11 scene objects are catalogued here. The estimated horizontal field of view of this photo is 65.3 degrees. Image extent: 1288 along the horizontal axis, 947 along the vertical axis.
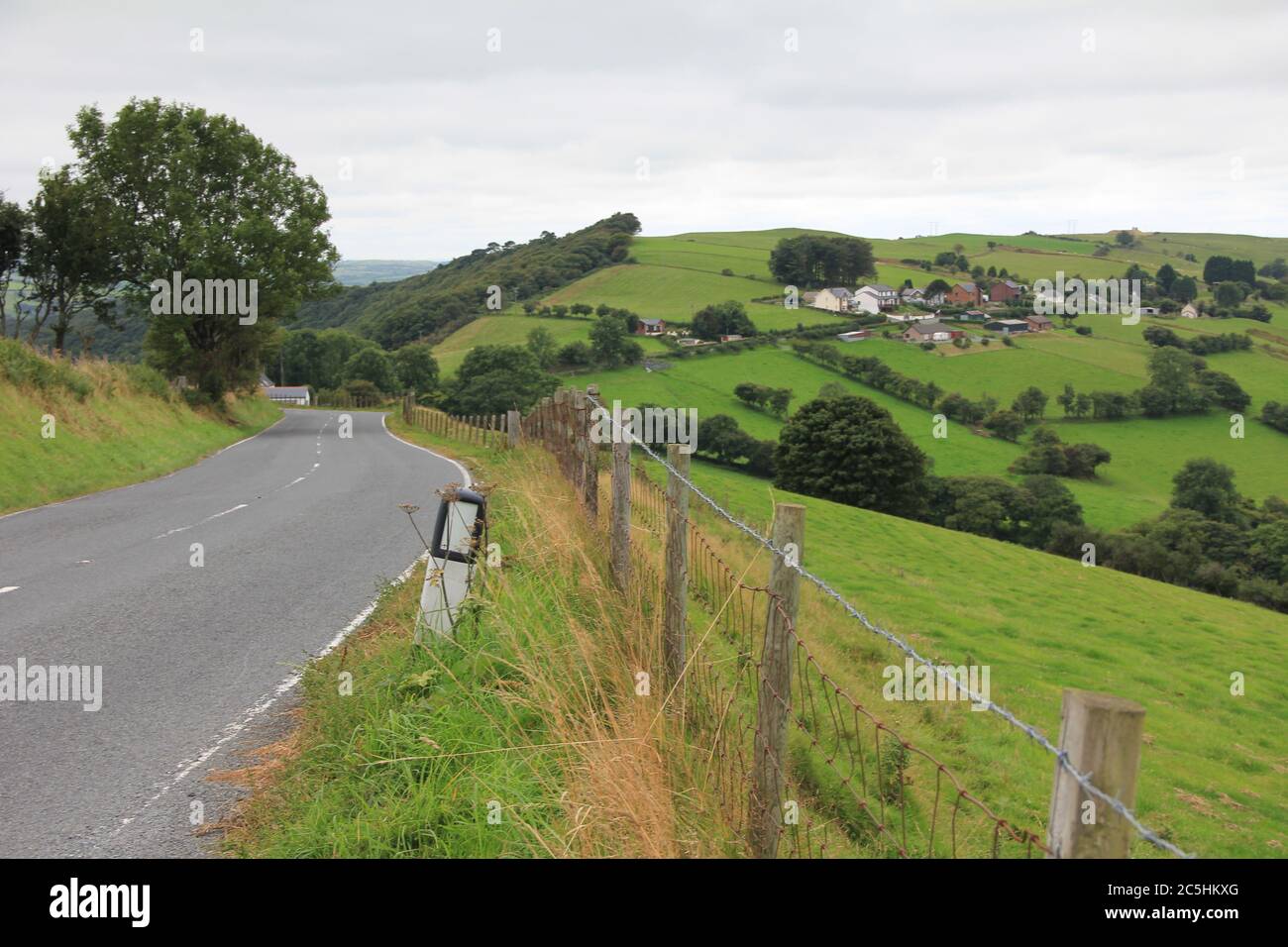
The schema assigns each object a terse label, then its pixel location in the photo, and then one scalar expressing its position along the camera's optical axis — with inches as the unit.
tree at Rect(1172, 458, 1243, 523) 2677.2
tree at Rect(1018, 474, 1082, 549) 2554.1
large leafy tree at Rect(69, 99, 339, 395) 1599.4
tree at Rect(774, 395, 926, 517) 2440.9
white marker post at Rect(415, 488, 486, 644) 258.8
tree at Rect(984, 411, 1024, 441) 3277.6
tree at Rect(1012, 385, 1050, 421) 3400.6
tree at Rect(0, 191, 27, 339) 1669.5
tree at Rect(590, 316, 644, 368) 3715.6
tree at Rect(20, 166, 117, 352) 1642.5
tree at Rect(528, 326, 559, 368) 3678.6
